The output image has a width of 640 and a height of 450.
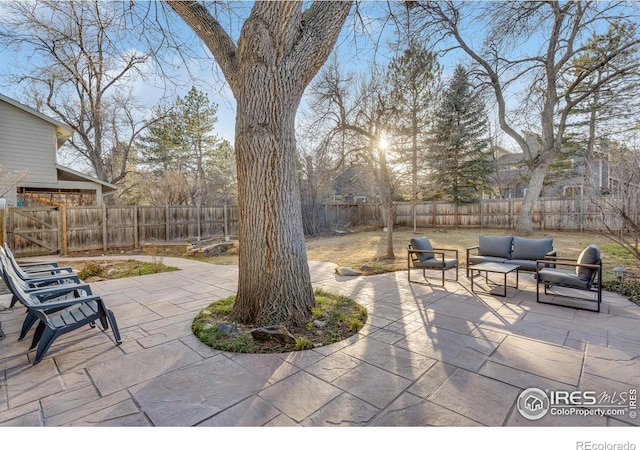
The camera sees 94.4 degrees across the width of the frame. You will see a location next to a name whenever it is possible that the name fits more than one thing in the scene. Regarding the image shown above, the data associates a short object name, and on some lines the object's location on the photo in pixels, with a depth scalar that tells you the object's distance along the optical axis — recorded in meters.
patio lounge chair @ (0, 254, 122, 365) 2.56
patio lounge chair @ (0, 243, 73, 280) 3.63
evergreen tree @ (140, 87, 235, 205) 18.25
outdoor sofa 5.14
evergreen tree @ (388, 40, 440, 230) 8.91
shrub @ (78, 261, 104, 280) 5.96
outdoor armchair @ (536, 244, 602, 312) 3.84
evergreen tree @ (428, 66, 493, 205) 15.45
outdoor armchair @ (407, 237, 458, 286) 5.11
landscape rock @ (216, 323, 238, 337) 3.06
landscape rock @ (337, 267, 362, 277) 5.95
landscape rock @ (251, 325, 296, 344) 2.86
